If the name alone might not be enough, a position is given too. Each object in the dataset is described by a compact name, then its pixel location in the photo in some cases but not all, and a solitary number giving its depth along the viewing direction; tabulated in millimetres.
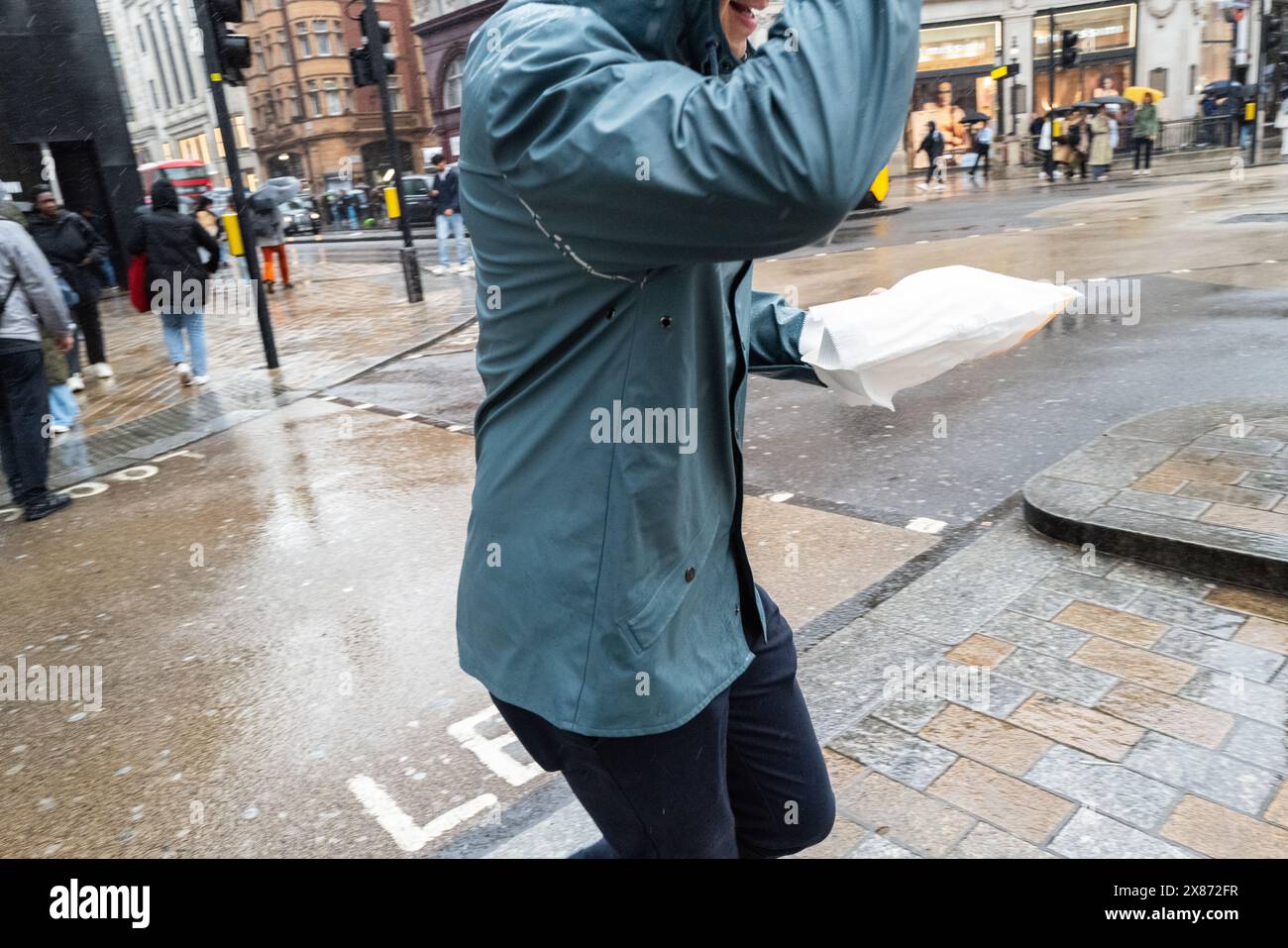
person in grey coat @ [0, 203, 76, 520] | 6113
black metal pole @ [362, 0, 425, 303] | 13758
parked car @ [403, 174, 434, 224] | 31594
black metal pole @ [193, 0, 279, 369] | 9570
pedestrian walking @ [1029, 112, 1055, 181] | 25812
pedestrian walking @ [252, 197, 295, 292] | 16281
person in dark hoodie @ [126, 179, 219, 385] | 9430
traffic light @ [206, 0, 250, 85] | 9477
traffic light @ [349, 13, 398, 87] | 14469
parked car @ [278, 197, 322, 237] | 40344
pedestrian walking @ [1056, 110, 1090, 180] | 25844
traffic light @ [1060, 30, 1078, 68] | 27375
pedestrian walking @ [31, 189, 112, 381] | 9469
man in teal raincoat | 1027
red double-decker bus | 38969
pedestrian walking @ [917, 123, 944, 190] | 30141
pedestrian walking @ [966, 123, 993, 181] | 31156
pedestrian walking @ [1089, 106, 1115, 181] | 24016
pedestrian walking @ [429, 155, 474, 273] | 16828
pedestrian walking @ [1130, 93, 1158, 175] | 25000
